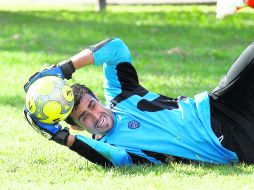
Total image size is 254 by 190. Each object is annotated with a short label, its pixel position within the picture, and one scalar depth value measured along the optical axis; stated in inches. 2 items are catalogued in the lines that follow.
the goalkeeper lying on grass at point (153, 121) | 432.5
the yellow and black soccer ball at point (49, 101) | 418.6
